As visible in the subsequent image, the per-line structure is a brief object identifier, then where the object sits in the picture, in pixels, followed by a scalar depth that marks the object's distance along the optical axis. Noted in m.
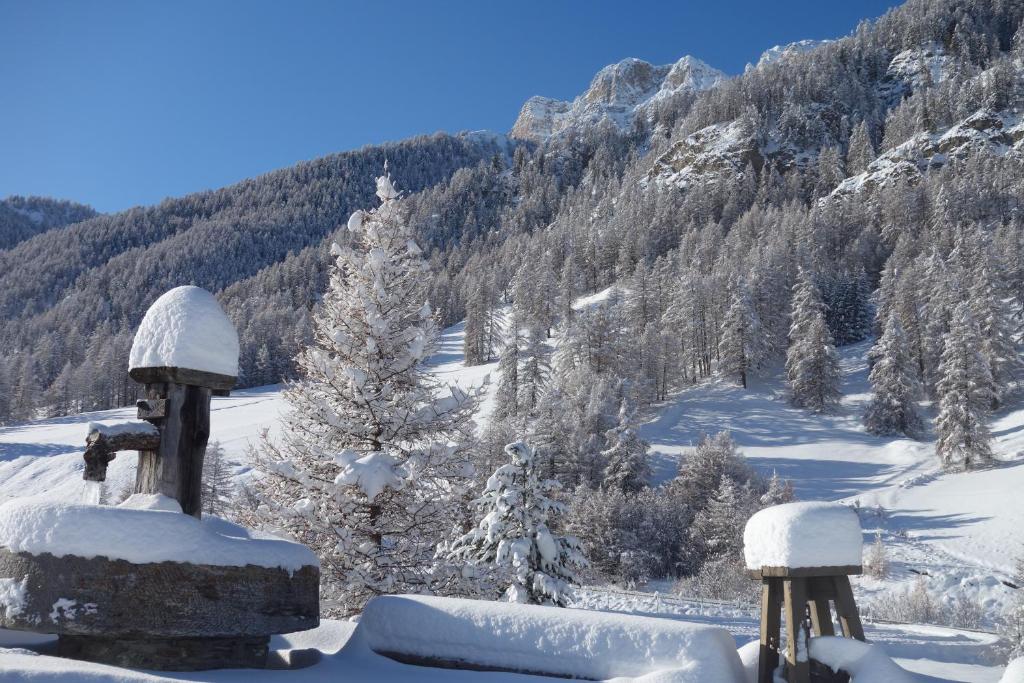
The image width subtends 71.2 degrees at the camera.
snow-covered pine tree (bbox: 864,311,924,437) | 45.41
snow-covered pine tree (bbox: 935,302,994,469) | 37.88
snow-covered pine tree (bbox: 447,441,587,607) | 12.76
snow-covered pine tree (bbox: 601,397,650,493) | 37.31
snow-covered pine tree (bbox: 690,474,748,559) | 29.48
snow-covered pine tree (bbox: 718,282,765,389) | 56.03
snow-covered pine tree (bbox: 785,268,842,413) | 50.91
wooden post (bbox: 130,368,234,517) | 4.59
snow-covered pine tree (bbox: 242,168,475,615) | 8.99
